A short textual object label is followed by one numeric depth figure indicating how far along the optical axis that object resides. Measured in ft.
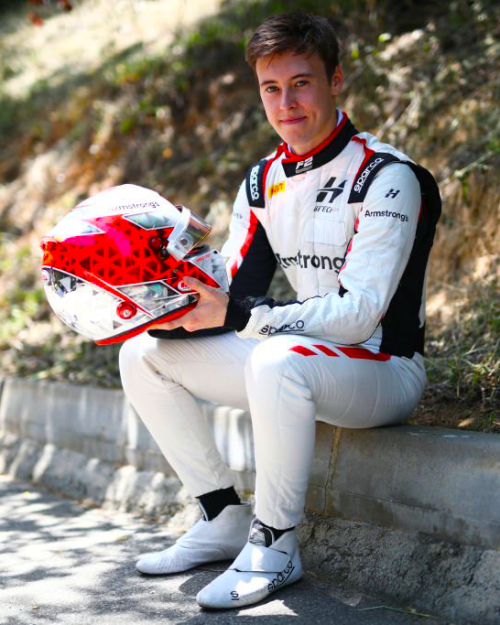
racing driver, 9.48
